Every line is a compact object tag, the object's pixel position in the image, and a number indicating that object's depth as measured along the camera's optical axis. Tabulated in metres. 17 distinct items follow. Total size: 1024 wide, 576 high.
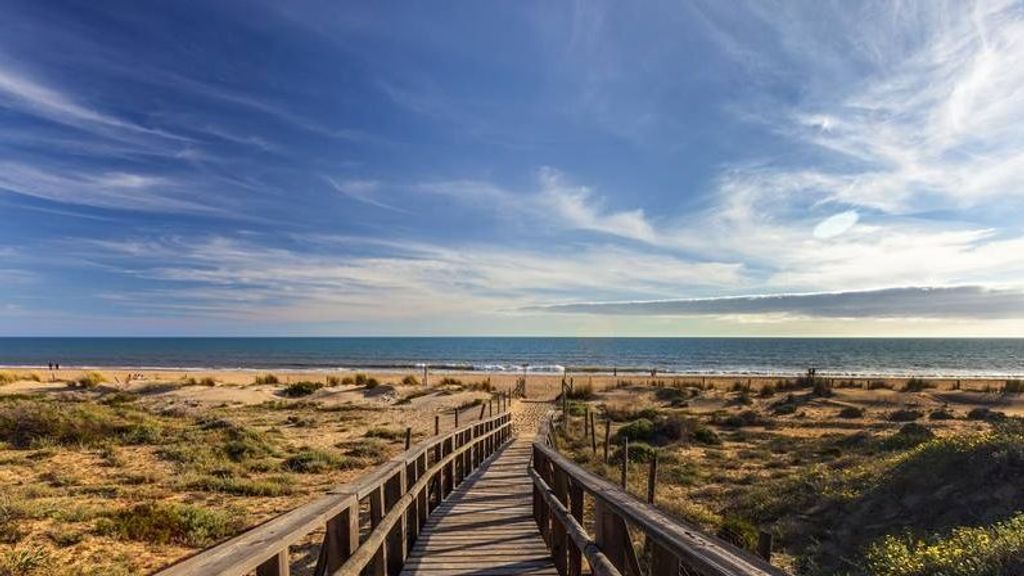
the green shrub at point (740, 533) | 8.94
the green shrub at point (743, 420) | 25.55
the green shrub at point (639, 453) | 17.08
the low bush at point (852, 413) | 28.00
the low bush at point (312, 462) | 14.55
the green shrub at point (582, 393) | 38.31
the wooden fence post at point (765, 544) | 4.05
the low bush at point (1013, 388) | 36.47
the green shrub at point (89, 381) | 36.28
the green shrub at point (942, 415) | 25.83
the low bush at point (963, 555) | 5.00
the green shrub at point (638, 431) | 21.32
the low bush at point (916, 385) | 40.47
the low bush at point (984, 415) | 24.62
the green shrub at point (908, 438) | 15.85
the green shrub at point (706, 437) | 20.65
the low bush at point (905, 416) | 26.13
